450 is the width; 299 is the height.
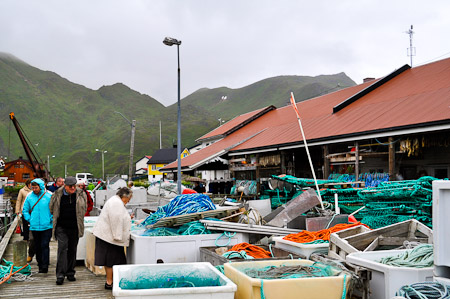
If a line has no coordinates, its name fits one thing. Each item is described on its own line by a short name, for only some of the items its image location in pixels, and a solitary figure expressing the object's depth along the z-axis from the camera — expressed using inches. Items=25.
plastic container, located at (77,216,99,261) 393.7
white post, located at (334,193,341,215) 463.4
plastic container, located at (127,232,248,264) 316.2
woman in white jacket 295.7
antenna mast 1138.0
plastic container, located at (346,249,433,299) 198.5
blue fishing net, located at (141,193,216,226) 352.2
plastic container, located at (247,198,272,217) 552.4
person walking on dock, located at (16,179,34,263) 480.9
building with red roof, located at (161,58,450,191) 550.0
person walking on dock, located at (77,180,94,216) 501.6
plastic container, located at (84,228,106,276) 348.5
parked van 2941.4
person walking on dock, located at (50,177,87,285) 320.3
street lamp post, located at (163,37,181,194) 807.8
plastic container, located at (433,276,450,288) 164.8
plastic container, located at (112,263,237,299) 160.4
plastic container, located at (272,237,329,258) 272.3
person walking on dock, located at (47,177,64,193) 475.5
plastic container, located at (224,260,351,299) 164.7
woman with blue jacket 358.6
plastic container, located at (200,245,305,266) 262.5
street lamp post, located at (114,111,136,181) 1243.2
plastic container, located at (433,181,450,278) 166.2
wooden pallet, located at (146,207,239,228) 331.9
